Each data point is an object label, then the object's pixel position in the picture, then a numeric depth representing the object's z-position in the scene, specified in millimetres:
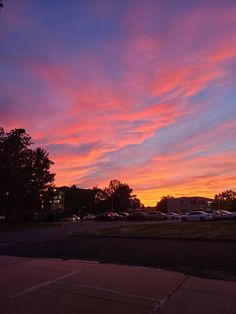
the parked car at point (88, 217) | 47905
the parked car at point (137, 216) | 35200
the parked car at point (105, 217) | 35913
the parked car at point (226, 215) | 31578
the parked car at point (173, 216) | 38950
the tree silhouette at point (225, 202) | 61316
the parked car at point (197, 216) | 28647
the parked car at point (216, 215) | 29648
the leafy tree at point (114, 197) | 73562
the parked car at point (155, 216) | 36170
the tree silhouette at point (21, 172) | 28275
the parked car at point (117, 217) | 37242
